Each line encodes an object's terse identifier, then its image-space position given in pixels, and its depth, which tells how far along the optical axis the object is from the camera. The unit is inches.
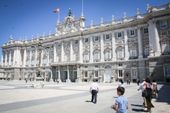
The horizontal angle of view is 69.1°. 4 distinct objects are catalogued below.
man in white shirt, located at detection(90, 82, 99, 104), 357.8
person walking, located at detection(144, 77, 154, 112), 259.2
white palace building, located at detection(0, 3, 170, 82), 1034.8
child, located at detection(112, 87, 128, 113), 141.6
